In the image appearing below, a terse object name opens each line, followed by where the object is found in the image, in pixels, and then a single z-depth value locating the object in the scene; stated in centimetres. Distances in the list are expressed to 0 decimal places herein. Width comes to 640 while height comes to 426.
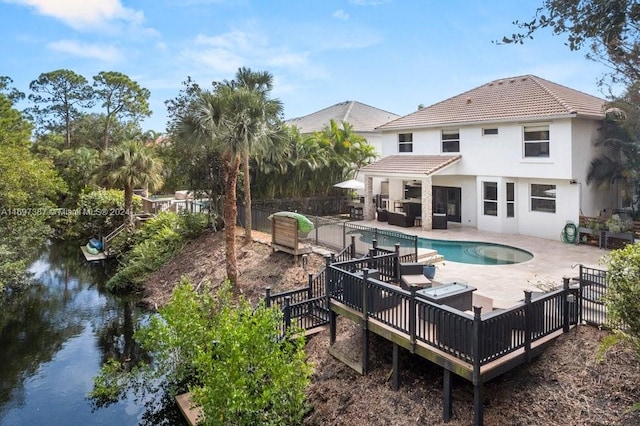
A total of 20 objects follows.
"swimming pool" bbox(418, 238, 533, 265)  1584
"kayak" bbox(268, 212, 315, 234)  1633
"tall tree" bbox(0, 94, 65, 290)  1702
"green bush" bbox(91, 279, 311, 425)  740
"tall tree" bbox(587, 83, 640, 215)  1773
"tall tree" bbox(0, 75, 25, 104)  4430
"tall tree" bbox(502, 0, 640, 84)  788
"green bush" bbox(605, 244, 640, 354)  617
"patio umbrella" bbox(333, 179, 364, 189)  2591
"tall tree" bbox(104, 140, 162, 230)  2383
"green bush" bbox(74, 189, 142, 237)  2675
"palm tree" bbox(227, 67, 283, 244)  1490
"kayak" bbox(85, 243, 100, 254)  2555
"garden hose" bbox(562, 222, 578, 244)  1803
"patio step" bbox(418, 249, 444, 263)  1470
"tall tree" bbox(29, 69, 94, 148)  4688
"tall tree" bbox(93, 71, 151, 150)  4731
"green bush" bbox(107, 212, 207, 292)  2006
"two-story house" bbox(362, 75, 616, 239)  1861
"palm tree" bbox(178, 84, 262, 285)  1471
